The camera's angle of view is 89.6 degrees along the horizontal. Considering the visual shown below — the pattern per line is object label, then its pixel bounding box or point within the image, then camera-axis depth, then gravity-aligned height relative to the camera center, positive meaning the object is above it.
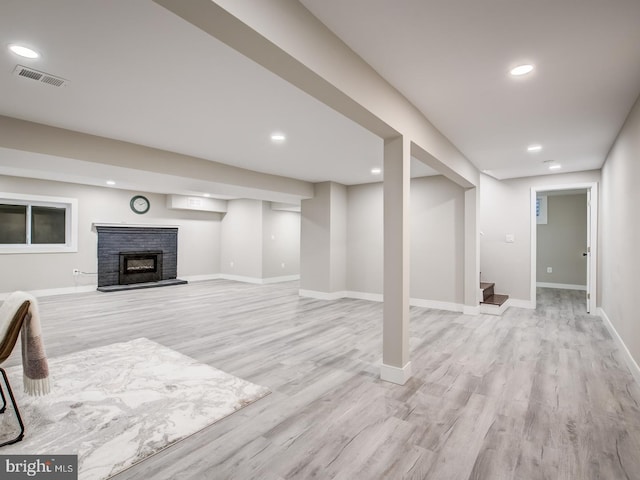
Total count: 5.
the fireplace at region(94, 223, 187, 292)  7.41 -0.41
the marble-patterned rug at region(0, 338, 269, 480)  1.85 -1.20
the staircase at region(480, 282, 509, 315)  5.19 -1.01
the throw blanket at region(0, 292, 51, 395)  2.05 -0.74
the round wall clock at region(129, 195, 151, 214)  7.88 +0.88
